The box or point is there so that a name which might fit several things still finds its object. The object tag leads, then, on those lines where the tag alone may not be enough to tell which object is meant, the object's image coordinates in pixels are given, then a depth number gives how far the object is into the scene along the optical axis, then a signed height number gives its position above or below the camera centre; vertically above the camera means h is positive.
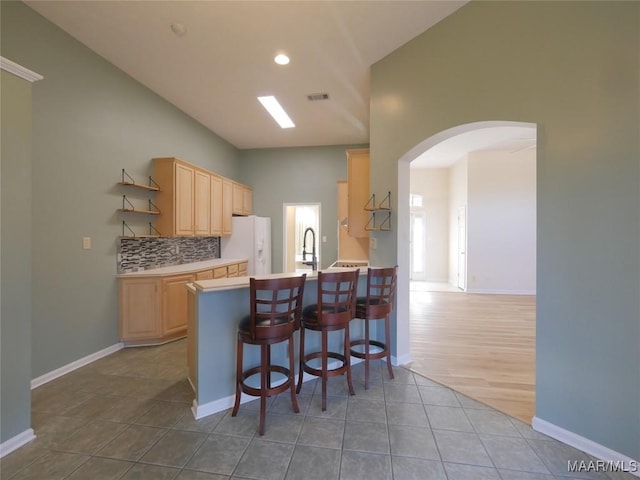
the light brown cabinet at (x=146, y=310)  3.39 -0.89
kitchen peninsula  2.14 -0.81
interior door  6.65 -0.25
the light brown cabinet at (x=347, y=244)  4.98 -0.11
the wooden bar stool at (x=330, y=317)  2.21 -0.66
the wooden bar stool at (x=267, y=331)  1.93 -0.67
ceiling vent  4.05 +2.07
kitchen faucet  3.17 -0.29
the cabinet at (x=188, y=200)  3.90 +0.59
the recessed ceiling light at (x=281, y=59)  3.16 +2.06
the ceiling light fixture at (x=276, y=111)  4.26 +2.09
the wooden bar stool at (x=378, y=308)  2.56 -0.66
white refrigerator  5.59 -0.11
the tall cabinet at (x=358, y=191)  3.60 +0.61
